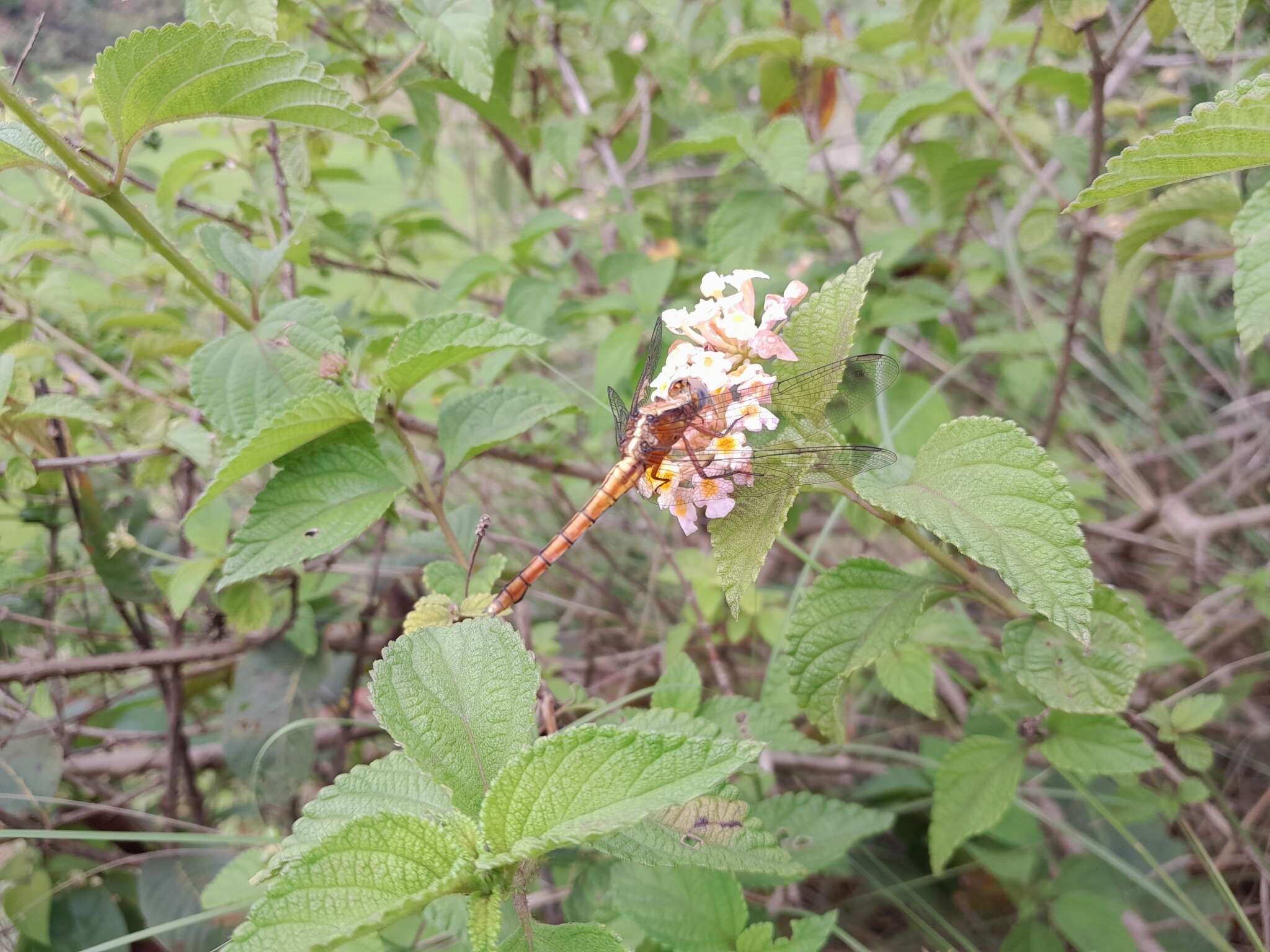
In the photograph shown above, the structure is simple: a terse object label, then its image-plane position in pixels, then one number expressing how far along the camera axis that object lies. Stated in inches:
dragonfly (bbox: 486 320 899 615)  5.1
